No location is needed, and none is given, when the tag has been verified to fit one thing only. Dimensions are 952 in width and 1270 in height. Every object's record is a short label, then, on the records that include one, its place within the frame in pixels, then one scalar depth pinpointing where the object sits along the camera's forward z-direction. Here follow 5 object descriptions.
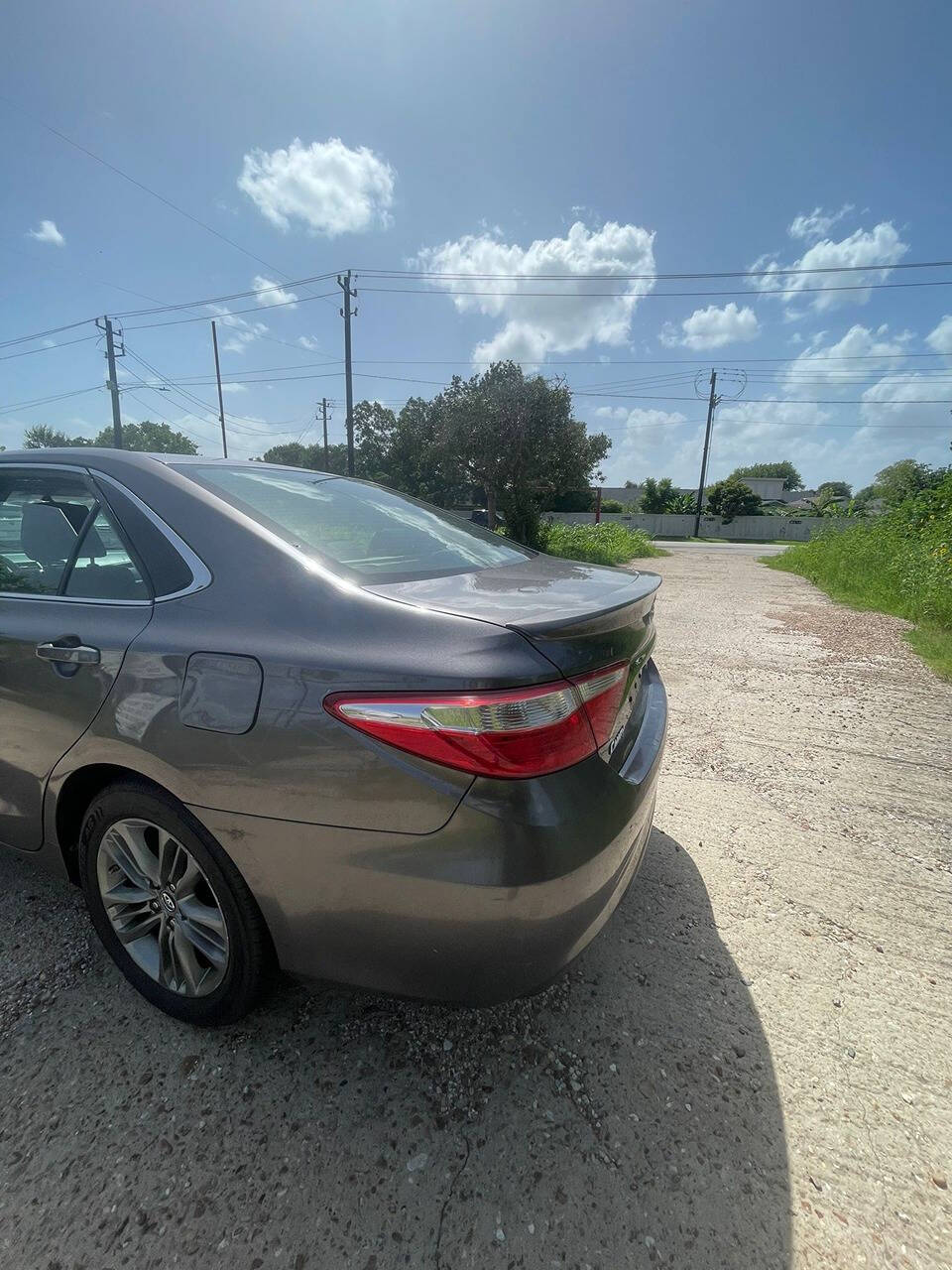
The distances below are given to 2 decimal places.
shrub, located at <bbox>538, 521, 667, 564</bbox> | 20.04
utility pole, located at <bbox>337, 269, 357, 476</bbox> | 21.67
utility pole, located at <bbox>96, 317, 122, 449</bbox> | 28.39
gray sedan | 1.29
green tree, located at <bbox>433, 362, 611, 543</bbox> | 22.19
